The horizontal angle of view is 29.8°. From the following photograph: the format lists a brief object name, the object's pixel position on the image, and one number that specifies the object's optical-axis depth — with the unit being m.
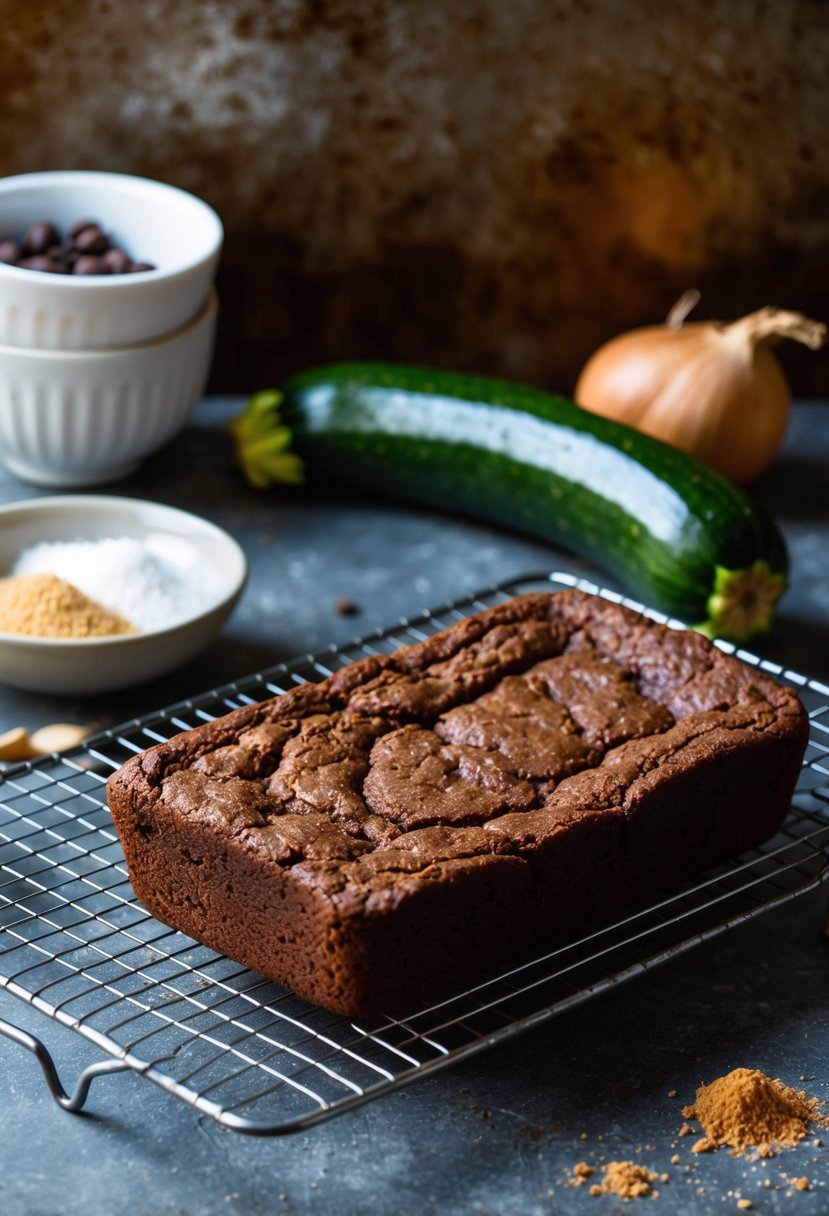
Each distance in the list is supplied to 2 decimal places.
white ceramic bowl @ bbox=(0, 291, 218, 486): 2.71
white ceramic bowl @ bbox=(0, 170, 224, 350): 2.63
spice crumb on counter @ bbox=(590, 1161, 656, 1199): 1.46
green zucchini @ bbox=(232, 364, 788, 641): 2.52
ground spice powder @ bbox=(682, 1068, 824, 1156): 1.53
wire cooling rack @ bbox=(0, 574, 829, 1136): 1.53
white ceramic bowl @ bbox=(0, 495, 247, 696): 2.19
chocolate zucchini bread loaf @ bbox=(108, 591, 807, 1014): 1.58
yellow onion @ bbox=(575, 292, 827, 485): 2.90
